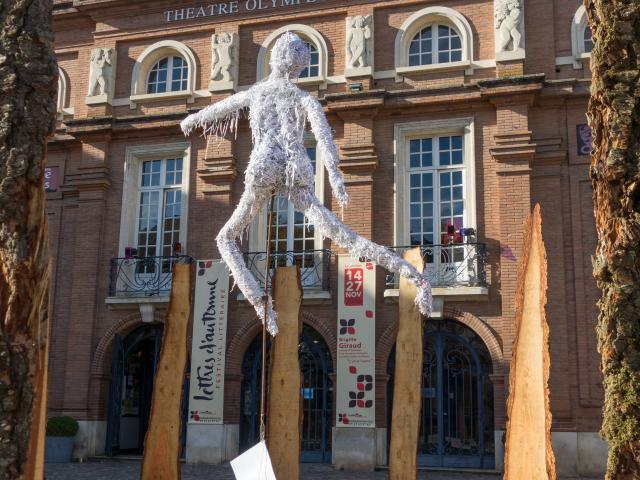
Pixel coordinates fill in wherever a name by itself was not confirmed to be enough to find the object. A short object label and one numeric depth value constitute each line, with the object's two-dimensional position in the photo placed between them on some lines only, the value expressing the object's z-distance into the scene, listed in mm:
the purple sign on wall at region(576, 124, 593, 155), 15219
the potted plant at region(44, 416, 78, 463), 16125
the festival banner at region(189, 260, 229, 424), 15766
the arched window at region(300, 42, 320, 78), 17203
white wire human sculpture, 7520
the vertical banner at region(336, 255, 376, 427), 14961
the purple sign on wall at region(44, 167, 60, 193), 18438
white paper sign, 6725
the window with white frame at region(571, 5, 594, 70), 15570
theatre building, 14938
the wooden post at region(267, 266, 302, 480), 8164
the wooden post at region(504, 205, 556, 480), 6750
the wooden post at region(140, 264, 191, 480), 8414
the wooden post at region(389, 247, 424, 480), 7949
